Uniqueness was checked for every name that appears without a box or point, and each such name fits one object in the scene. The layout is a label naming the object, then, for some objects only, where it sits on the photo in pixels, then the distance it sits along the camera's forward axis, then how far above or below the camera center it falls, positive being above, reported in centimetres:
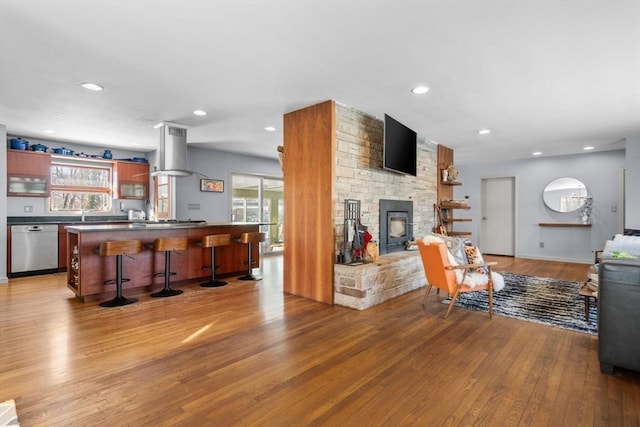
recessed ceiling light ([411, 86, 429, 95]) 352 +136
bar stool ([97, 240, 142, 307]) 382 -45
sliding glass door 777 +28
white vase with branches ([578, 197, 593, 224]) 711 +15
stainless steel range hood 509 +98
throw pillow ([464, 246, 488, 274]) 402 -51
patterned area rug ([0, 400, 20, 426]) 173 -109
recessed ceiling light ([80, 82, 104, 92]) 346 +135
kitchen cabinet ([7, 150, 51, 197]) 577 +73
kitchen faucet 640 +6
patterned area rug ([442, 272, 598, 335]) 337 -105
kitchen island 399 -61
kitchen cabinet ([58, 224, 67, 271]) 591 -58
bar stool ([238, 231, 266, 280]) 511 -39
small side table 317 -75
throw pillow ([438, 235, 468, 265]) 395 -41
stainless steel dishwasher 546 -57
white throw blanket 361 -68
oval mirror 722 +48
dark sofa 218 -66
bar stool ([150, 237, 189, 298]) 430 -45
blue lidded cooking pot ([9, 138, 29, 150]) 579 +123
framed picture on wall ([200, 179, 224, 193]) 704 +63
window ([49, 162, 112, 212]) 648 +54
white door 825 -1
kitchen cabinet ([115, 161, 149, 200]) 700 +74
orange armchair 351 -60
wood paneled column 398 +19
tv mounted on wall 439 +96
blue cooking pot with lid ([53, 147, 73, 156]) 622 +119
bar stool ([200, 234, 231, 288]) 475 -43
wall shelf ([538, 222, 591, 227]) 717 -18
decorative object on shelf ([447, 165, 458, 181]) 656 +84
